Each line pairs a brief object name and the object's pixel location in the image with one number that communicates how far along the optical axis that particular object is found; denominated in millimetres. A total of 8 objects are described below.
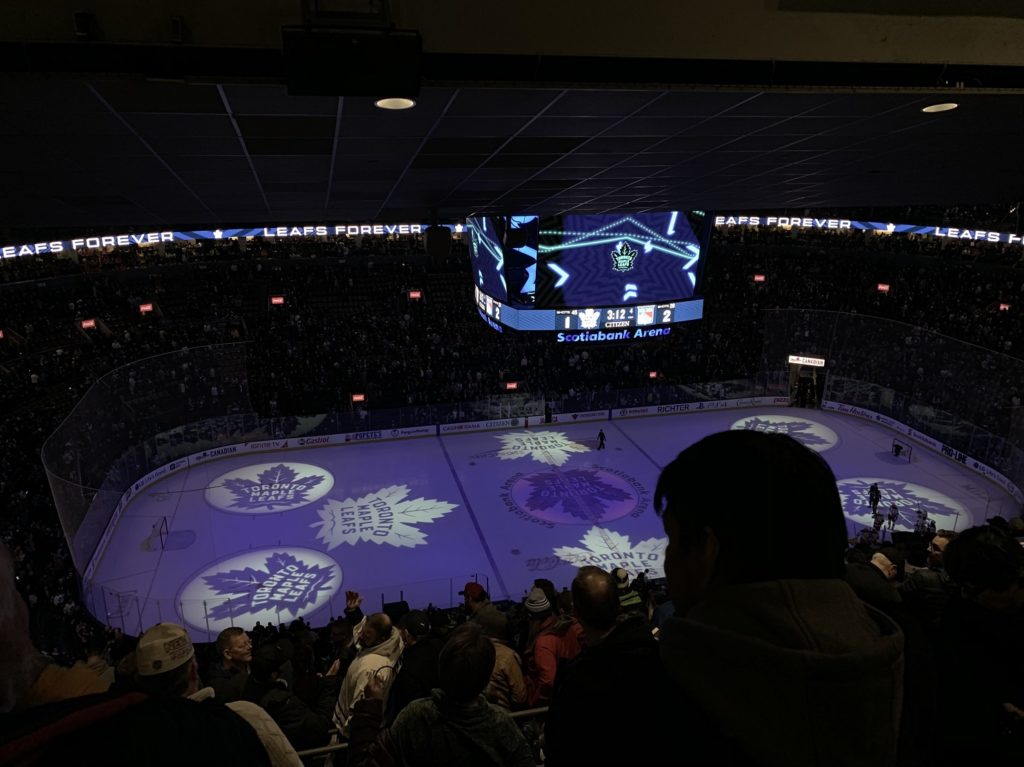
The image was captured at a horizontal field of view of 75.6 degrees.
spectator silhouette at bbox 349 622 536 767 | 2416
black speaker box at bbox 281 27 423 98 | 2770
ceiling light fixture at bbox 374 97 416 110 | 3990
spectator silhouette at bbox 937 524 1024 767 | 2303
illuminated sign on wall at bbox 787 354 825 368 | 26234
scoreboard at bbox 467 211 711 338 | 16547
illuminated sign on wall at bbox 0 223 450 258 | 28172
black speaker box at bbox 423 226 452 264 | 9961
